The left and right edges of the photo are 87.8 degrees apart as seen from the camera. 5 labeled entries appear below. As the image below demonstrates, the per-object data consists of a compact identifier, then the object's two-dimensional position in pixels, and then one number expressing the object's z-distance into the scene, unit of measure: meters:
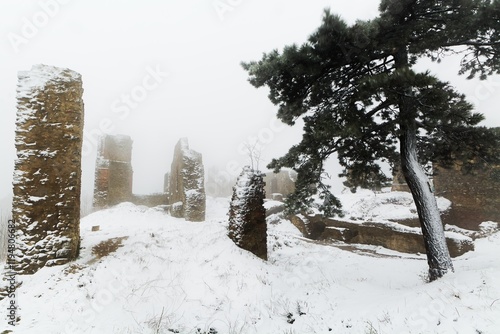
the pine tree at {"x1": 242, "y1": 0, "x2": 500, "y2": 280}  5.02
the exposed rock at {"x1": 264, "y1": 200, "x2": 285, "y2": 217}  19.38
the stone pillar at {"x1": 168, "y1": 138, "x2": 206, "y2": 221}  15.06
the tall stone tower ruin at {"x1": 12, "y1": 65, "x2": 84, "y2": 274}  5.01
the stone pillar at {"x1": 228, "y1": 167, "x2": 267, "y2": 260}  7.36
